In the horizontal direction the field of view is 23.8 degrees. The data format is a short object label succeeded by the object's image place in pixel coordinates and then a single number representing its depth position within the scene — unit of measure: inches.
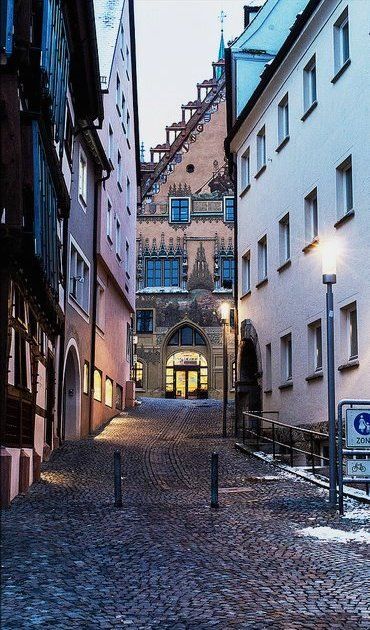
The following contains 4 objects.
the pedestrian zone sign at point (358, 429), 479.5
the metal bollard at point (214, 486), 499.5
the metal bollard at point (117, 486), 497.9
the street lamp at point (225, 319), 1051.9
